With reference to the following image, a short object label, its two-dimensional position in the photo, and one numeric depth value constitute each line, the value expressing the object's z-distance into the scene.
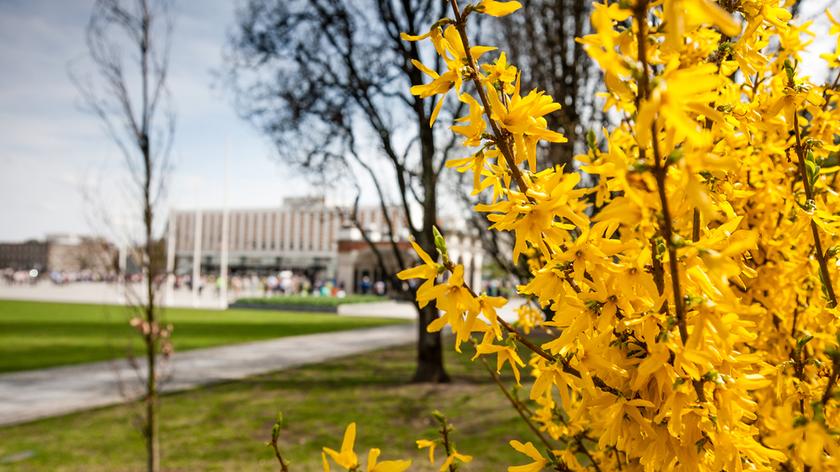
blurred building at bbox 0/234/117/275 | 99.72
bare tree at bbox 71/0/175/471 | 4.48
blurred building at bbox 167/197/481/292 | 81.69
